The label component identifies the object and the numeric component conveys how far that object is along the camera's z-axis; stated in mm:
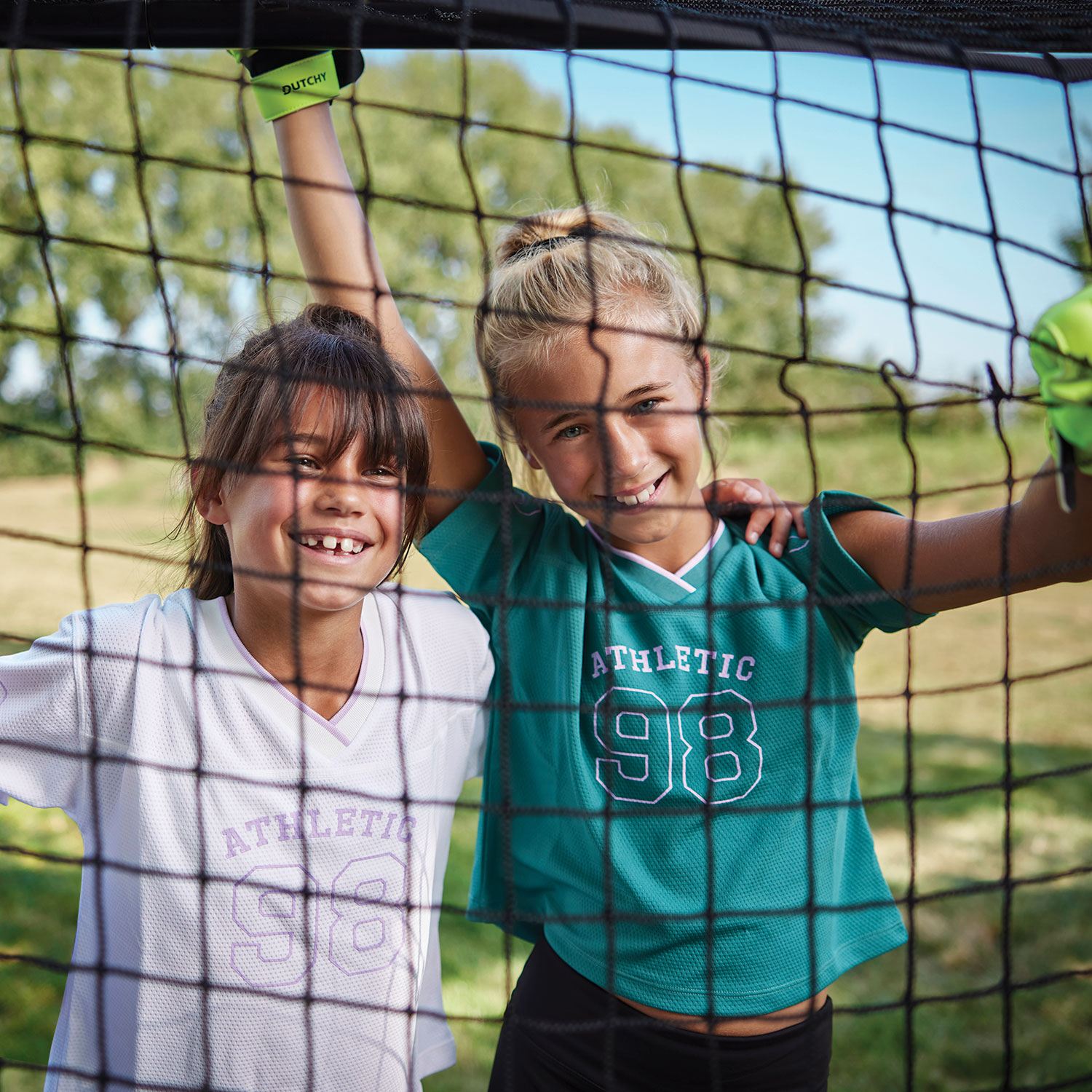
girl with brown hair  870
